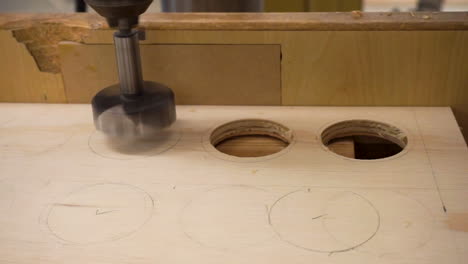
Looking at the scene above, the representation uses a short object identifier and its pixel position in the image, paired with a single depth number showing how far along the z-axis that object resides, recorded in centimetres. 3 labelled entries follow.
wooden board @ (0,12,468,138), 101
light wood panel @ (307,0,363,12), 180
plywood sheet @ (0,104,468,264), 68
